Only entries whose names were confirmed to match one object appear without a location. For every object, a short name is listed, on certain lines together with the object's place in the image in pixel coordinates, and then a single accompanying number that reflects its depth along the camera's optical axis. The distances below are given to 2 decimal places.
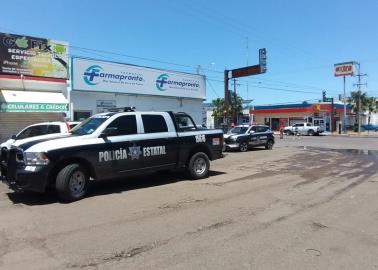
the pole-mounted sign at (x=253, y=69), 37.91
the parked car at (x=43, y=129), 13.76
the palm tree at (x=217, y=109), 77.01
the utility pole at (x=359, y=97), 65.25
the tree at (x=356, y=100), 78.75
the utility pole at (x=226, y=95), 37.41
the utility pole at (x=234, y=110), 65.99
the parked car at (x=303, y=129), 60.78
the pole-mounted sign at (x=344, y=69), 77.06
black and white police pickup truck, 9.14
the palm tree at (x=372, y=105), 82.25
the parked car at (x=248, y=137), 25.75
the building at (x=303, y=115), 71.81
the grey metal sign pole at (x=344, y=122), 70.31
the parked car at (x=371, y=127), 81.55
